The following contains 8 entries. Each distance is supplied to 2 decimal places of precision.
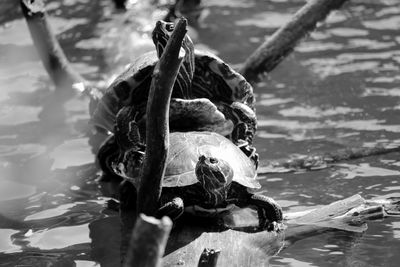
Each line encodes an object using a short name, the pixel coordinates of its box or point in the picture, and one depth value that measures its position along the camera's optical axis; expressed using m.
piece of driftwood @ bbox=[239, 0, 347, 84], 13.83
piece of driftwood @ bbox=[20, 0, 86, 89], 14.00
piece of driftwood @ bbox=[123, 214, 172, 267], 4.77
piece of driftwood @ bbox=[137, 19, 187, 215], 7.14
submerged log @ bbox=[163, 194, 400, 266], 7.84
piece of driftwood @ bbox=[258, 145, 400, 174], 12.26
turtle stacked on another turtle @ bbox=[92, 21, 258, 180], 10.17
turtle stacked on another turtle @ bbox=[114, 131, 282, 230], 8.54
